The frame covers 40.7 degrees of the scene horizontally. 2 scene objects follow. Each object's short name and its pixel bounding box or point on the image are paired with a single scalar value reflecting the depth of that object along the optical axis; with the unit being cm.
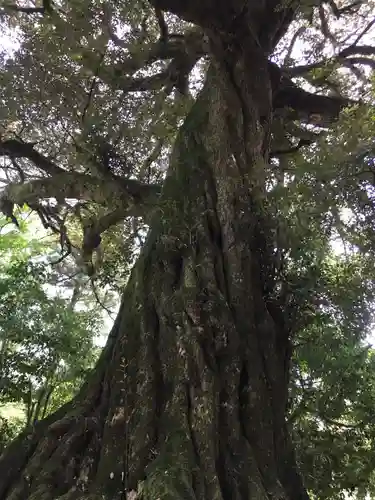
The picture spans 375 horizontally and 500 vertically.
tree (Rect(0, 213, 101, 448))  550
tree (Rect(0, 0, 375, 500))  297
